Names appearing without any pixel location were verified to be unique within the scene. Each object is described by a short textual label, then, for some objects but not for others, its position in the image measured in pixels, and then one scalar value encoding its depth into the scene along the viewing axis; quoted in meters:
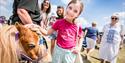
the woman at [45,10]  1.87
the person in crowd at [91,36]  3.46
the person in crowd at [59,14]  2.00
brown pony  0.66
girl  1.27
